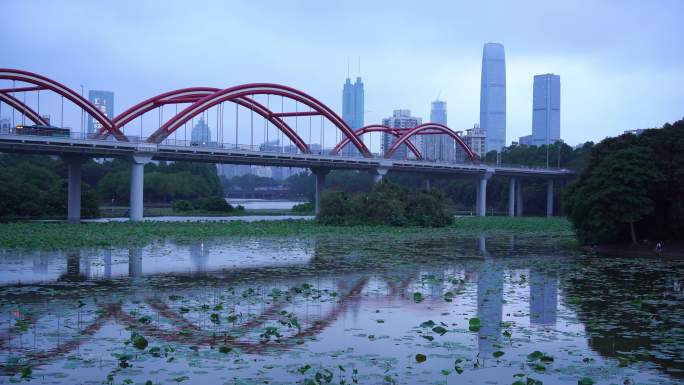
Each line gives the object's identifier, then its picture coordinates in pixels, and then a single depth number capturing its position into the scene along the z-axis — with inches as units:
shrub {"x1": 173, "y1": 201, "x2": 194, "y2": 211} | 3292.3
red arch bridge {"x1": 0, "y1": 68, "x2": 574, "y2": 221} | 1908.2
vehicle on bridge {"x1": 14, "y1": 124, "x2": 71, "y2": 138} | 1870.1
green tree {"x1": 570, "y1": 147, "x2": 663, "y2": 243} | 1387.8
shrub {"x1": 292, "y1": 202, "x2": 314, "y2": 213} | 3629.4
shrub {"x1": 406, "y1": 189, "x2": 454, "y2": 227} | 2121.1
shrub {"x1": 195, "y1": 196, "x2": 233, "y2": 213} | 3277.6
